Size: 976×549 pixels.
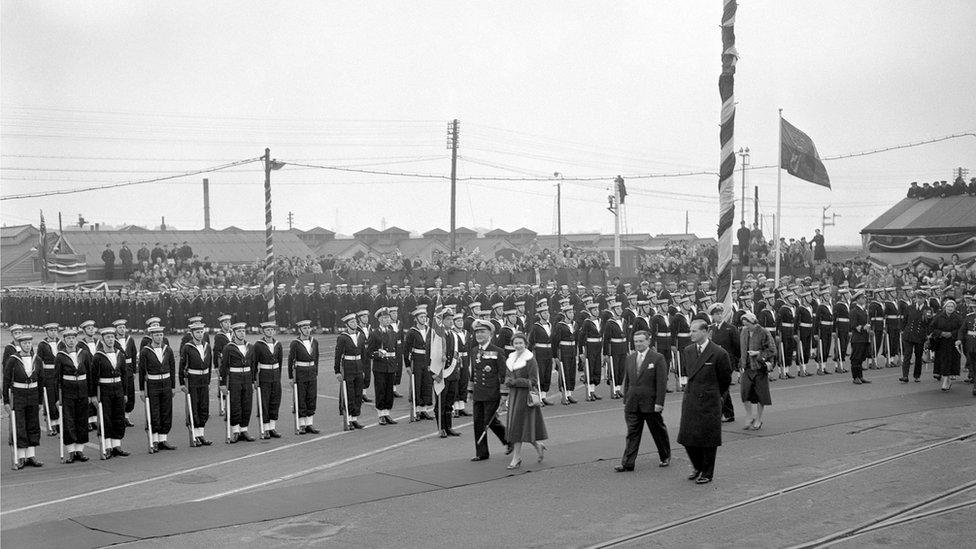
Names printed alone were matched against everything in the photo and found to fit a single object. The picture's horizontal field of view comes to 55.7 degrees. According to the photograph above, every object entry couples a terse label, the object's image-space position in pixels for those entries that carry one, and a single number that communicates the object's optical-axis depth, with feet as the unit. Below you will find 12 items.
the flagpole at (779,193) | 94.73
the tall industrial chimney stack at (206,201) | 238.89
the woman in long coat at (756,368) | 48.19
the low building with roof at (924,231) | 121.60
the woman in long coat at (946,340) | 63.36
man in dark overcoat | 36.52
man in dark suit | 38.81
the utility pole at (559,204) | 224.53
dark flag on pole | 92.58
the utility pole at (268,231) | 95.95
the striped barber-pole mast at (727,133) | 46.65
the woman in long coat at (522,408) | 40.68
